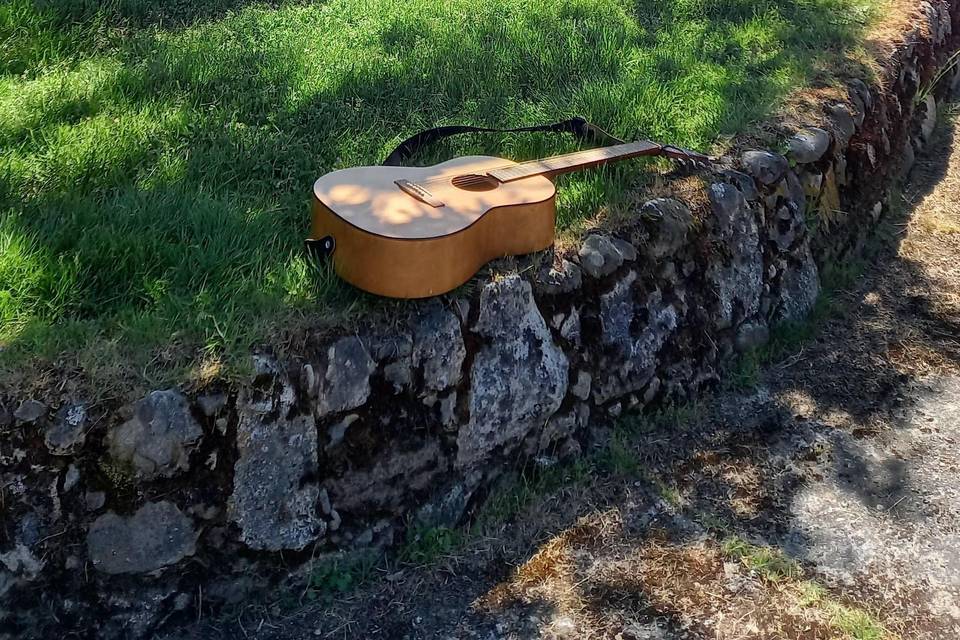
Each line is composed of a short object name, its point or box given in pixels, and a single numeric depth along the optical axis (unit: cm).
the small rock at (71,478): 193
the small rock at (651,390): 285
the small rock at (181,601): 209
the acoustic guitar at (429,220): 223
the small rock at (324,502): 221
